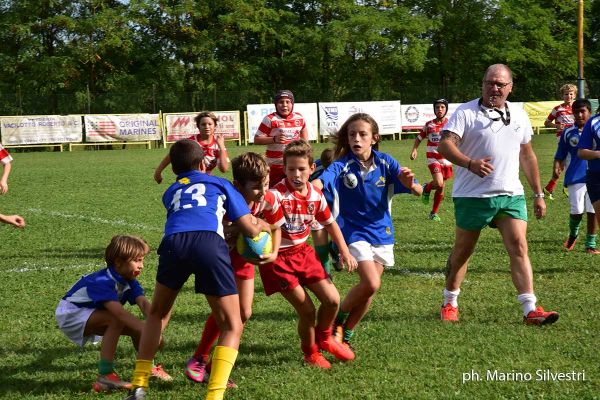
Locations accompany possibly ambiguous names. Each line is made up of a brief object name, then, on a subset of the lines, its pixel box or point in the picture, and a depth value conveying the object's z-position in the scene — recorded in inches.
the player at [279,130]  400.8
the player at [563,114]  495.5
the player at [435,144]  536.2
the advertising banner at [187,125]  1513.3
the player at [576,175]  398.9
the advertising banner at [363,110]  1563.7
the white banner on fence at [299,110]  1496.3
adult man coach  258.8
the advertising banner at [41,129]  1435.8
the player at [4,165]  347.3
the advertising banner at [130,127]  1489.9
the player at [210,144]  386.9
